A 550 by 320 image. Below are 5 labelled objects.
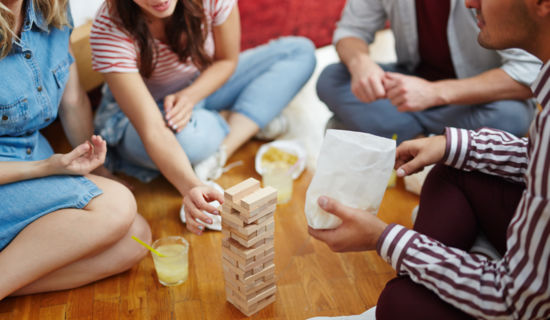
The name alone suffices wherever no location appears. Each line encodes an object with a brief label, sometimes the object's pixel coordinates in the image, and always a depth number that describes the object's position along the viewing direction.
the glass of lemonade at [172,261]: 1.31
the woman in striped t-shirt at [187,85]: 1.45
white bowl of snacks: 1.81
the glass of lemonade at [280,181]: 1.66
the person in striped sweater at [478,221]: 0.80
